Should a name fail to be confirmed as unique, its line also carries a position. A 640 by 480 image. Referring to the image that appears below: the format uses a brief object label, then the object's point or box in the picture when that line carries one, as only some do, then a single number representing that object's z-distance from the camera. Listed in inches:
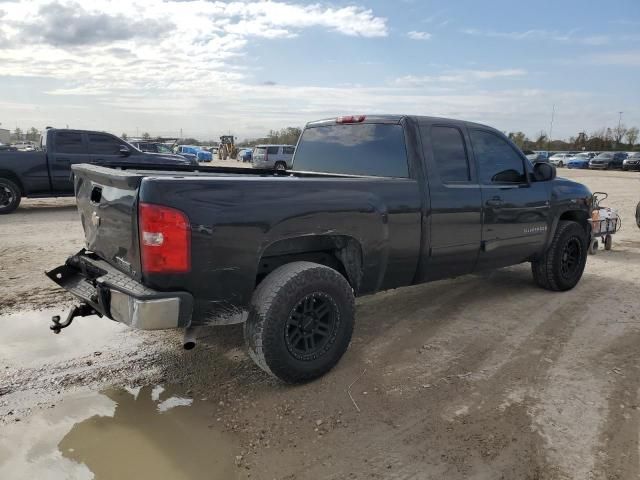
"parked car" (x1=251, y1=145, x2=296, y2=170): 1125.1
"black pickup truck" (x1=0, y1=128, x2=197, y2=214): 426.9
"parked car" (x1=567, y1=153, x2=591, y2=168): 1721.0
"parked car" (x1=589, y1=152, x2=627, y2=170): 1624.0
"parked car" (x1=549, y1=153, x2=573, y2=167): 1802.9
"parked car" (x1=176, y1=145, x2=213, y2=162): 1561.3
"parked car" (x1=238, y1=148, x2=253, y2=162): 1835.6
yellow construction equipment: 1927.2
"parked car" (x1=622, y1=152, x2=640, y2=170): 1518.5
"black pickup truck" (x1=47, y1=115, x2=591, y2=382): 115.1
